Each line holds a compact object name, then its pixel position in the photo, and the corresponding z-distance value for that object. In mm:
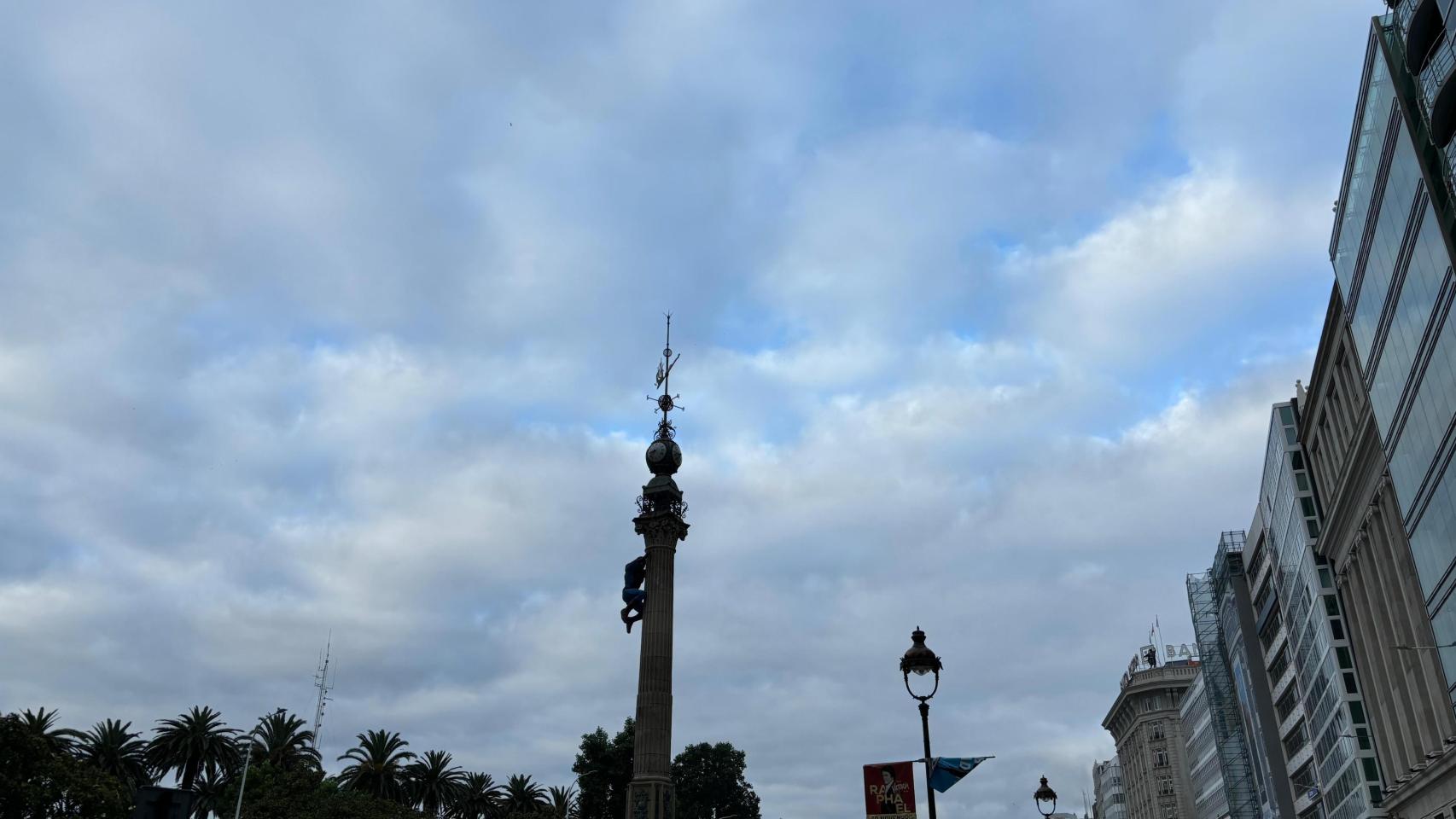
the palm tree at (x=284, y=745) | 79375
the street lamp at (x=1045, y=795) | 32656
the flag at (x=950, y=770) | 21578
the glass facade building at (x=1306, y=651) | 66688
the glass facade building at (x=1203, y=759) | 121000
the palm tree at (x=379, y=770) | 83688
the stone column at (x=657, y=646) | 59562
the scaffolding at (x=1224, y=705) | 106875
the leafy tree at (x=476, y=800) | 88312
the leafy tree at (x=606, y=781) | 100438
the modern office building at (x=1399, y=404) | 37562
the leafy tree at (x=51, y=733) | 63438
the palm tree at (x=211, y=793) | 75312
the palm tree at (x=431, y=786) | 86250
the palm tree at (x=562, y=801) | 92438
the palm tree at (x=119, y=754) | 75125
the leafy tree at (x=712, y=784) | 109562
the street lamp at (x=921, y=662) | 19766
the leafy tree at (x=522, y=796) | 92875
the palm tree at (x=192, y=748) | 78062
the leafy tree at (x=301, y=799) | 66625
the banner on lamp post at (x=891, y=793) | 20141
